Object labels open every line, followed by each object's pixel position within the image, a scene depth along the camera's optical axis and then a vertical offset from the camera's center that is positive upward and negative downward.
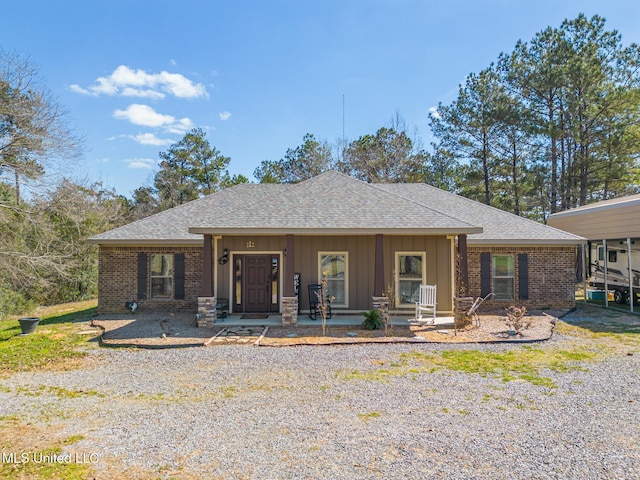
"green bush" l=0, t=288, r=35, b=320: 14.30 -1.77
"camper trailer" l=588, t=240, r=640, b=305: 13.35 -0.34
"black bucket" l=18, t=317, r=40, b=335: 9.69 -1.69
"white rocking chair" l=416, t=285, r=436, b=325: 10.01 -1.18
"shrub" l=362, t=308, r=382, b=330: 9.33 -1.51
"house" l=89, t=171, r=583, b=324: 9.71 +0.10
